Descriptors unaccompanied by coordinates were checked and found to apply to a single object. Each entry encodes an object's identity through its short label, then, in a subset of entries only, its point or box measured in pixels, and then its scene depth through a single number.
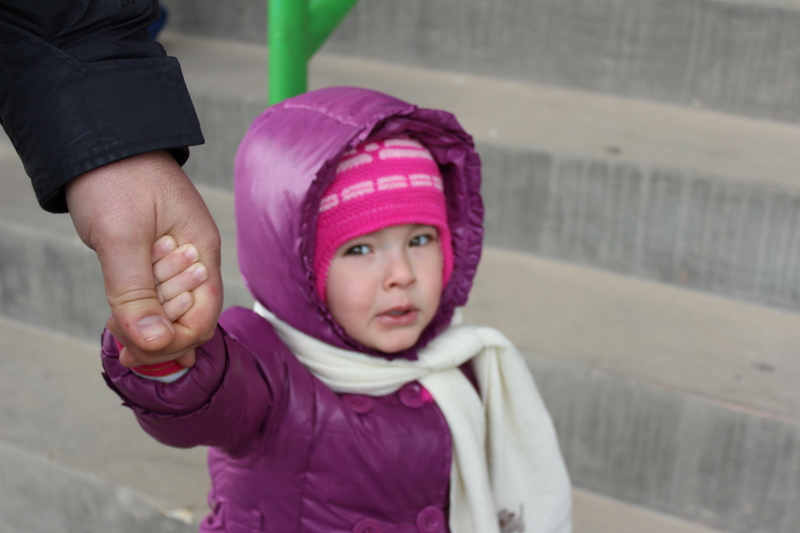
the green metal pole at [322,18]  2.15
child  1.97
